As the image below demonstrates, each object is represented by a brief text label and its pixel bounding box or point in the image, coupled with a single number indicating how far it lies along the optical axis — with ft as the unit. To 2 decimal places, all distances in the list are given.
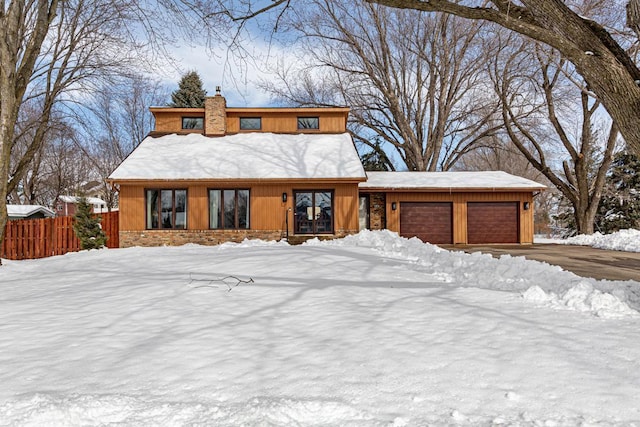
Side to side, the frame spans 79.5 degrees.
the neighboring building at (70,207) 153.38
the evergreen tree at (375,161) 84.89
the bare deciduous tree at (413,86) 72.02
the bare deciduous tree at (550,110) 55.88
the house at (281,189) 46.39
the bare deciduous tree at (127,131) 88.17
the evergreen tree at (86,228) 46.09
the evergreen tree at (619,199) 71.00
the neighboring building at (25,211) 77.97
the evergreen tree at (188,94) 97.40
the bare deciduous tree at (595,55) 13.05
